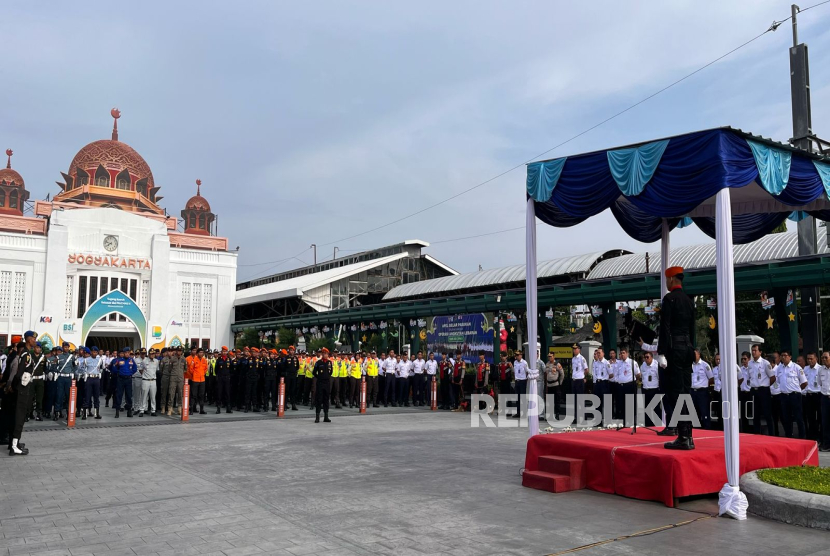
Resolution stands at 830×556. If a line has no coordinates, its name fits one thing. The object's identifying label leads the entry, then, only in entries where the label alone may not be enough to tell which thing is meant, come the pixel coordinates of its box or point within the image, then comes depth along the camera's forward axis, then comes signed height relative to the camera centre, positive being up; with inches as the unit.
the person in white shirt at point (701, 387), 487.5 -30.9
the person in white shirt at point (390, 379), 831.1 -45.8
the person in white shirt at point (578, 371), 623.5 -24.2
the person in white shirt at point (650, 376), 547.3 -25.1
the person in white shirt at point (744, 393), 510.3 -37.1
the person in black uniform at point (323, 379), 590.9 -34.3
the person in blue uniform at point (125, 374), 636.7 -33.3
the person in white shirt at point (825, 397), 443.5 -34.2
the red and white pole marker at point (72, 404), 569.0 -58.0
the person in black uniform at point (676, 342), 295.9 +2.8
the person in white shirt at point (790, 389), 461.7 -29.5
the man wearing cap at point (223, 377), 719.7 -39.7
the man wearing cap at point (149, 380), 633.0 -39.7
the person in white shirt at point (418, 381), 842.2 -48.8
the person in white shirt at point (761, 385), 487.5 -28.4
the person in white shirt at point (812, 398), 467.8 -37.2
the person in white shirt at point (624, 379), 576.1 -29.4
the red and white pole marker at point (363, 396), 722.2 -60.1
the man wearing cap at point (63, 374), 608.7 -32.6
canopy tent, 264.5 +84.7
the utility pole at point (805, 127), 531.5 +189.0
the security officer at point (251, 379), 723.4 -42.1
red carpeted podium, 261.1 -51.3
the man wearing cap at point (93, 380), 621.3 -38.9
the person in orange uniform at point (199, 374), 693.3 -35.6
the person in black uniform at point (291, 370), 761.0 -32.7
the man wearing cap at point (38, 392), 476.4 -48.5
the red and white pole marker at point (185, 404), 616.5 -61.2
